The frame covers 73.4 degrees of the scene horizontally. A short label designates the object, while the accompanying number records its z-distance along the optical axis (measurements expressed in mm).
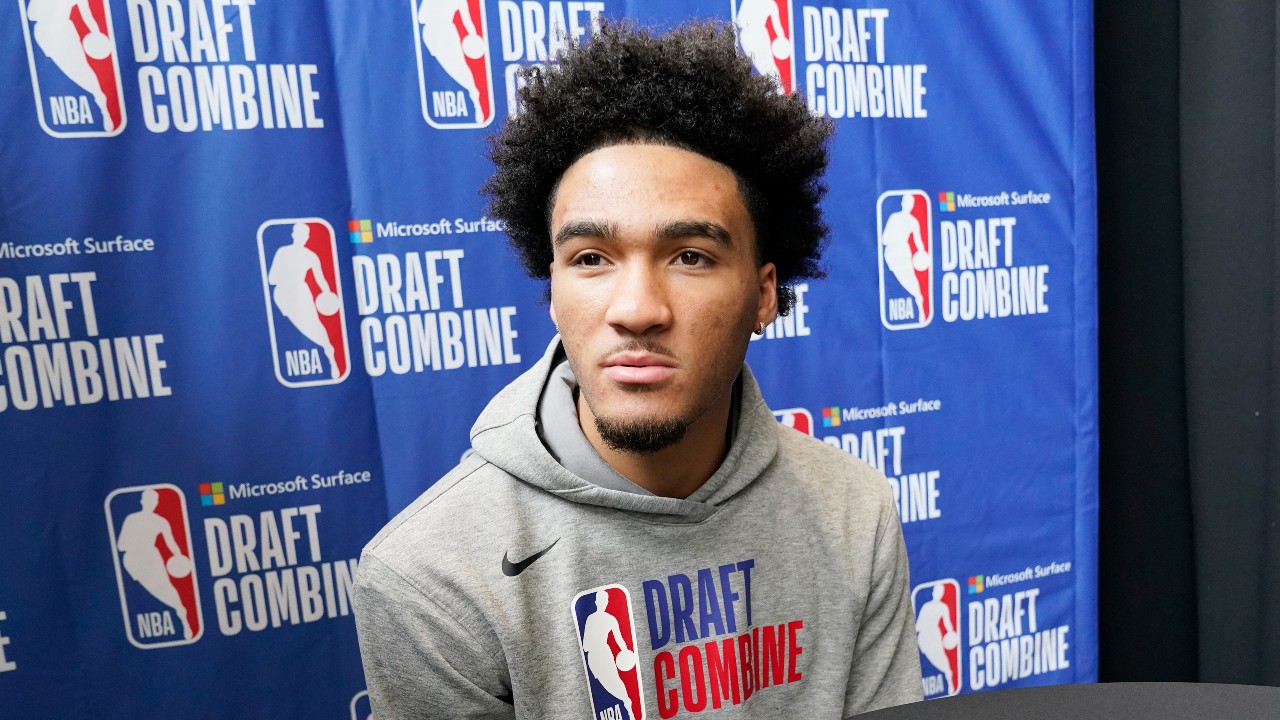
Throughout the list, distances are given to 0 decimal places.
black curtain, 1783
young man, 947
